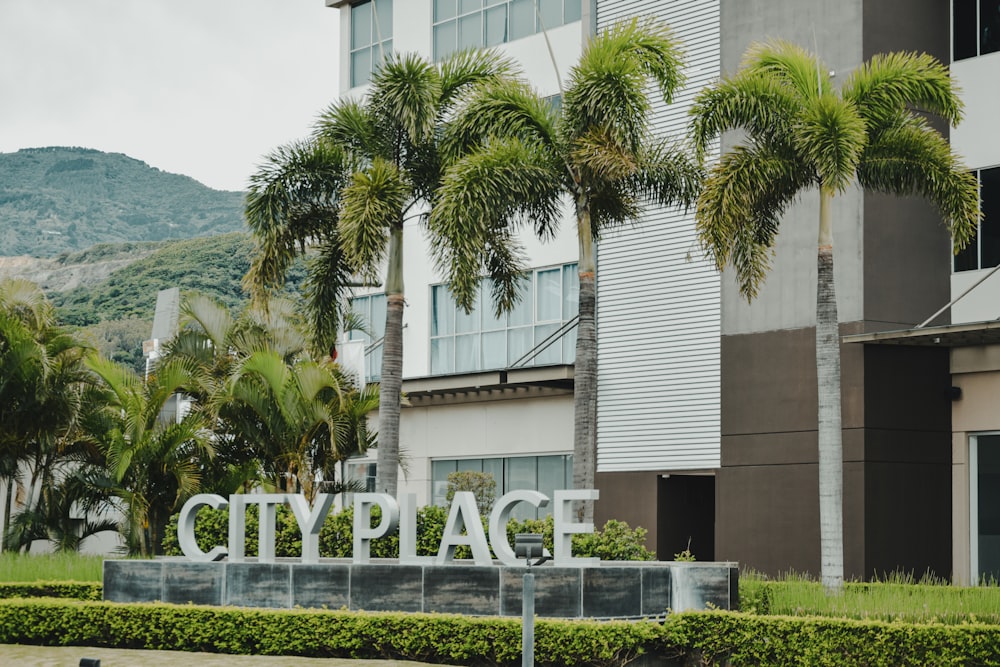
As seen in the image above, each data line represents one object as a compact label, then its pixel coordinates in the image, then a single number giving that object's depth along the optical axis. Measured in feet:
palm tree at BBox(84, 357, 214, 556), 88.43
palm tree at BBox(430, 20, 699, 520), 71.97
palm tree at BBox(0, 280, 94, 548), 94.73
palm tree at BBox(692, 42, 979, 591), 68.64
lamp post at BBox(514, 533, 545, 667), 38.47
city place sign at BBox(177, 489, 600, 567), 58.59
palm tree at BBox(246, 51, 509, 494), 76.23
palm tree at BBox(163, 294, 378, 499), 87.76
